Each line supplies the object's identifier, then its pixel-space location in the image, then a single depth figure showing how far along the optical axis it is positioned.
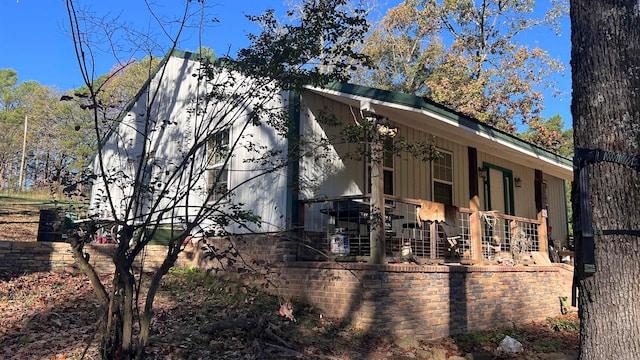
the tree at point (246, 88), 4.48
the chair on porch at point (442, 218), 8.73
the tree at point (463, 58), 23.67
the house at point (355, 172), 8.47
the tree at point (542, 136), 23.63
